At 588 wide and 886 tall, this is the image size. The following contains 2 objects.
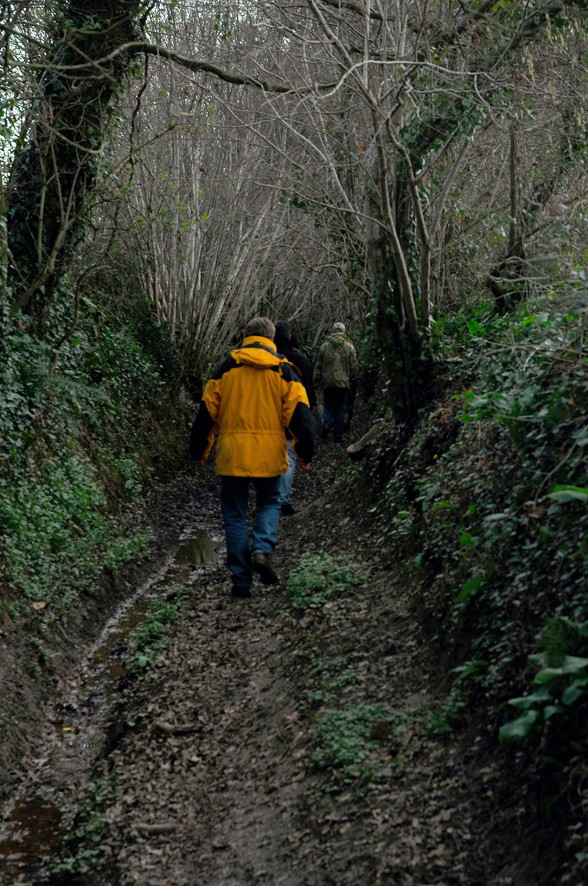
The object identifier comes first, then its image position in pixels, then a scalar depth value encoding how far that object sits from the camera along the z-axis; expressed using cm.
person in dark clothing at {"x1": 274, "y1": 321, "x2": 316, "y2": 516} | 1087
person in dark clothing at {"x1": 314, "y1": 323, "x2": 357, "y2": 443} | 1582
